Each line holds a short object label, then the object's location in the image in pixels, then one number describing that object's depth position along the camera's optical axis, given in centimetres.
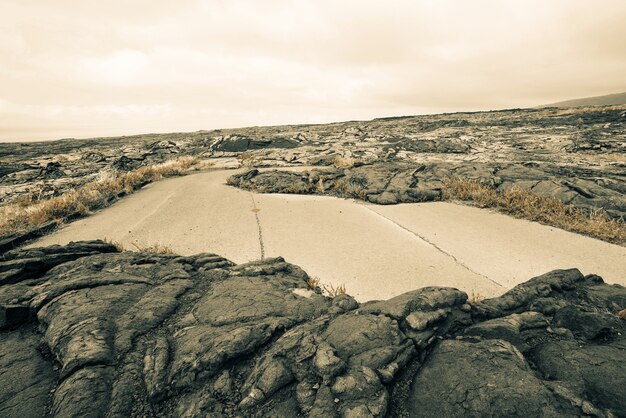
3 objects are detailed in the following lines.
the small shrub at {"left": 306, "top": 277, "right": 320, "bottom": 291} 373
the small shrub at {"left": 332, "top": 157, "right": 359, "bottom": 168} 1243
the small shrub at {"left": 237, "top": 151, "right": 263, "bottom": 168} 1490
